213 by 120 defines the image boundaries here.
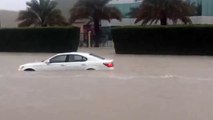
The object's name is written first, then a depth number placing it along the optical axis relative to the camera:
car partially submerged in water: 21.56
